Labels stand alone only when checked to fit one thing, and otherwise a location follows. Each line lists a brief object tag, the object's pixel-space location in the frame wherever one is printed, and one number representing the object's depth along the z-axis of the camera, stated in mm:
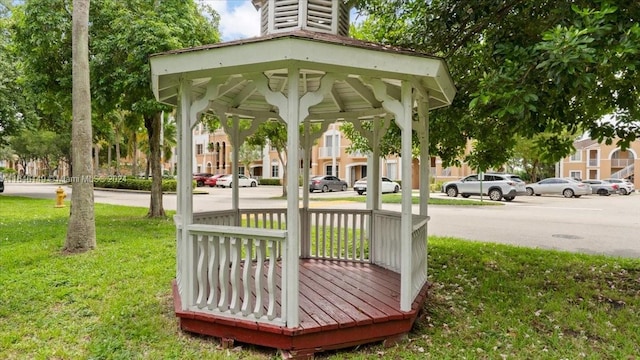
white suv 21375
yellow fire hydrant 15512
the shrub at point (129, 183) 24059
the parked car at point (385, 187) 27247
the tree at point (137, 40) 8750
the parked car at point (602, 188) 28514
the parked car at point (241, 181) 34938
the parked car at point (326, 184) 29781
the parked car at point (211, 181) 36344
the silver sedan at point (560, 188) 25156
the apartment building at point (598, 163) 39625
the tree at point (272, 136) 21062
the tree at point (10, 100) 15638
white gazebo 3357
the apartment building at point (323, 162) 38672
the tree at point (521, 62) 3234
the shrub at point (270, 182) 41938
